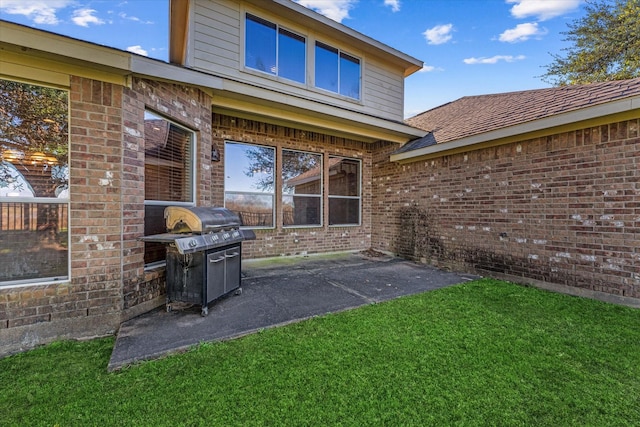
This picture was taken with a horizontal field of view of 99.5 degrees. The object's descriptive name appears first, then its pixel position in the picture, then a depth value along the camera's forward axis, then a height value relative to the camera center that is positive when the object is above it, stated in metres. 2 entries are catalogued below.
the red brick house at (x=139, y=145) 2.77 +0.94
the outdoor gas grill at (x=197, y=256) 3.27 -0.57
